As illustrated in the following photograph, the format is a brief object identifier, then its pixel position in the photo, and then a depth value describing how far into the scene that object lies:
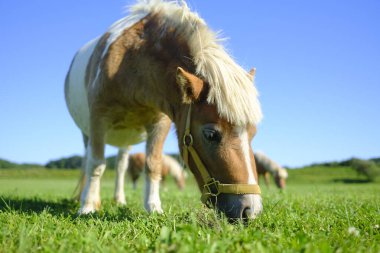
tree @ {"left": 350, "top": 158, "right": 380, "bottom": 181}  46.93
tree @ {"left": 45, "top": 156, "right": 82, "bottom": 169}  44.01
